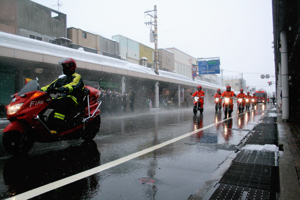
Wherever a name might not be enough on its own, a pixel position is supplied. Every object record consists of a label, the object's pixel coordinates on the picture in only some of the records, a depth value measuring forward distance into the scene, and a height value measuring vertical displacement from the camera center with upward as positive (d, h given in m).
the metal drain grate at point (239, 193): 2.97 -1.13
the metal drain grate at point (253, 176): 3.38 -1.11
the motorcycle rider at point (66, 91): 4.99 +0.21
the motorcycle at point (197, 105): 15.54 -0.23
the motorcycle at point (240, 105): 19.16 -0.30
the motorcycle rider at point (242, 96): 19.54 +0.40
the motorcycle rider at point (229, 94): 15.93 +0.47
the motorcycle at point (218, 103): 18.10 -0.17
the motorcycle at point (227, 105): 15.39 -0.24
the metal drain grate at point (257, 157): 4.52 -1.08
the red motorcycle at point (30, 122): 4.52 -0.40
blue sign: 35.94 +4.97
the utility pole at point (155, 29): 28.65 +8.48
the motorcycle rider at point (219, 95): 18.32 +0.41
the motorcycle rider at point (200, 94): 15.61 +0.45
